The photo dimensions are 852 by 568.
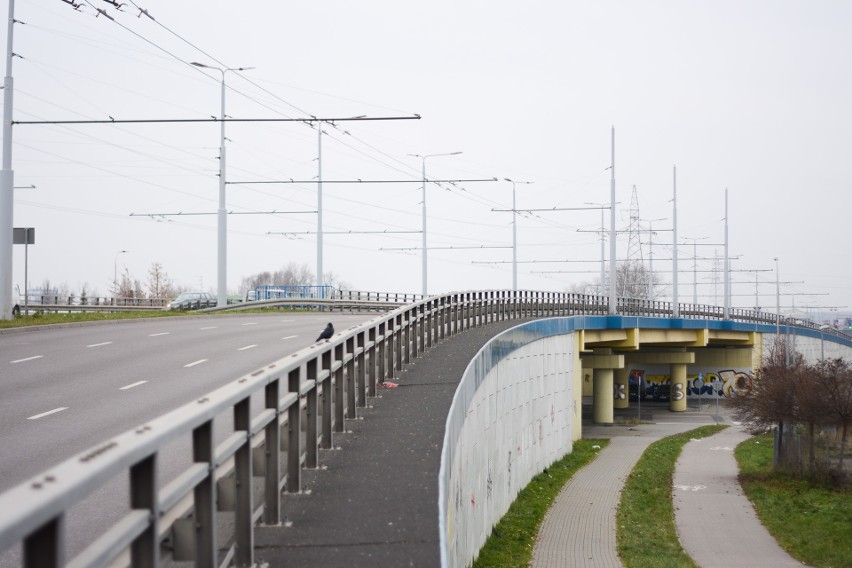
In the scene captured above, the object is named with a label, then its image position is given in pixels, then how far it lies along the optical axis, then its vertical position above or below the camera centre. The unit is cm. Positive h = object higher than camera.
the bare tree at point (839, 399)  4218 -450
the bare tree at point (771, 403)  4456 -511
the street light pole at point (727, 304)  8151 -139
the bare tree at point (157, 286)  14131 -26
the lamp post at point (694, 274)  10248 +122
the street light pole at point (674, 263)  7412 +163
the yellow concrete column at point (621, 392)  8312 -827
